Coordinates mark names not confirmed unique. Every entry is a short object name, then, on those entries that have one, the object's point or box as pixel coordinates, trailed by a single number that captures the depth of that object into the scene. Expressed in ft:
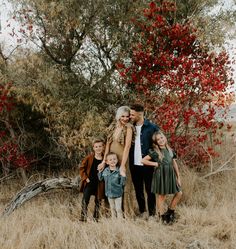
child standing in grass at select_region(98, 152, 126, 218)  19.15
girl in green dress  18.78
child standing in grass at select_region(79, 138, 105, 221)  20.15
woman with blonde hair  18.88
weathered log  22.29
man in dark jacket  19.07
